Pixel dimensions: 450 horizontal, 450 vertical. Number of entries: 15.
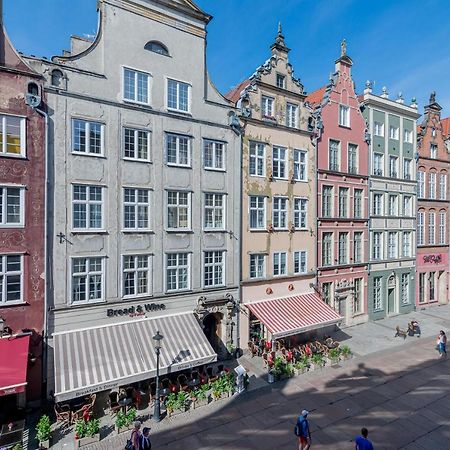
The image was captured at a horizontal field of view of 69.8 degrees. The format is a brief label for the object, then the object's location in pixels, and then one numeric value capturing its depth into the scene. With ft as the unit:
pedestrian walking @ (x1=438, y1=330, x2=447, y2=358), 70.60
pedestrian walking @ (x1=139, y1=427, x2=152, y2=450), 36.73
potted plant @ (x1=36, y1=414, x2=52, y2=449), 40.86
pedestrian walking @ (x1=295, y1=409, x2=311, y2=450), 38.81
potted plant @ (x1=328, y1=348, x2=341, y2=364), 65.62
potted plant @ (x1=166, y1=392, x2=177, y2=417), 48.45
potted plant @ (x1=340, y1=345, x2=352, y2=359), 68.49
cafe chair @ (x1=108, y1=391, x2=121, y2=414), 48.62
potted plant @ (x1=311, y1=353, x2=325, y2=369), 64.28
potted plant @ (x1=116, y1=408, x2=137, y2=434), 44.27
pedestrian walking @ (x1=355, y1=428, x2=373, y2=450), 34.09
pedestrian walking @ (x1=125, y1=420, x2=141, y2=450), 36.99
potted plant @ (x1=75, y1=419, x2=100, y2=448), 42.09
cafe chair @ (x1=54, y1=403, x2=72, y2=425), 46.47
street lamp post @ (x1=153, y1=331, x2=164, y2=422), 47.14
